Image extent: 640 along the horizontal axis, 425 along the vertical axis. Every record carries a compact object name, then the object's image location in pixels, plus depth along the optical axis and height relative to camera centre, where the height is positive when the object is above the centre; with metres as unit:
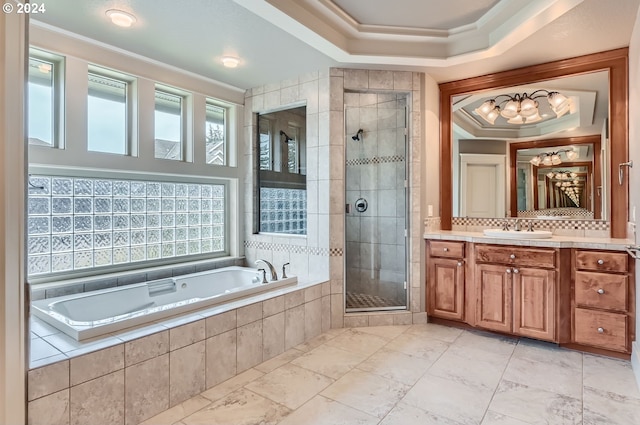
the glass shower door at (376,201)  3.41 +0.13
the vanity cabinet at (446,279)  3.14 -0.60
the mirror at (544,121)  2.79 +0.82
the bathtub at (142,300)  1.92 -0.60
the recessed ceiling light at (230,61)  3.04 +1.35
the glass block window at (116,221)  2.60 -0.05
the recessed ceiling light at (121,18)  2.28 +1.31
